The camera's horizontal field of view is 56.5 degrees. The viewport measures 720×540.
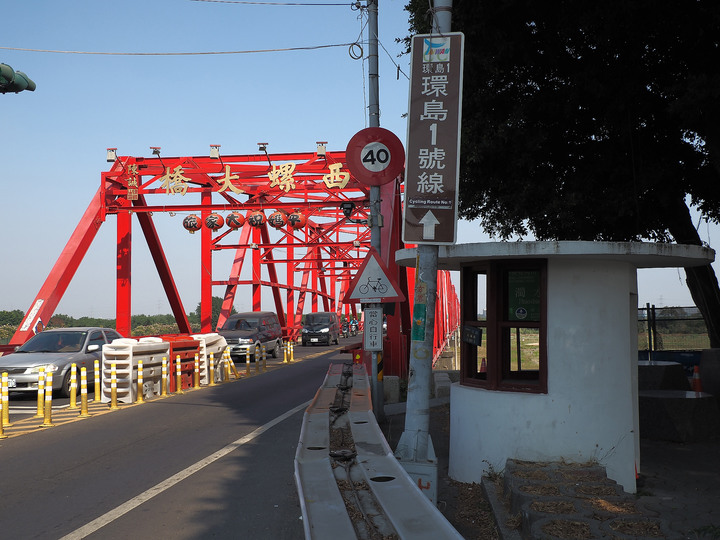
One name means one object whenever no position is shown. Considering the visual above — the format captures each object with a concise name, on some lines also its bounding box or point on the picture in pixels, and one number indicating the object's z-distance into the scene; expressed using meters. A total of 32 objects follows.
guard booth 7.25
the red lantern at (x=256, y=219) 25.17
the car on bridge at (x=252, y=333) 26.78
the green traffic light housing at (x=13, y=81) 8.05
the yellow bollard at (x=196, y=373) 17.62
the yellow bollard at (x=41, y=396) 11.79
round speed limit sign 9.27
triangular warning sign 9.44
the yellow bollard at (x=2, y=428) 10.14
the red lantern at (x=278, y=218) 25.69
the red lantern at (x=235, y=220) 25.10
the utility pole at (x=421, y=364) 5.84
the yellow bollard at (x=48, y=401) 11.28
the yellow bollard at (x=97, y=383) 14.14
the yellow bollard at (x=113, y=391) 13.55
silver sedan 14.64
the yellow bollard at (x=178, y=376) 16.53
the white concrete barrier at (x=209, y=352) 18.50
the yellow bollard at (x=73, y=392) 13.47
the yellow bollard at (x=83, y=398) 12.36
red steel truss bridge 22.49
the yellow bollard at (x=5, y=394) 10.89
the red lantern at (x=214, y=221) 24.77
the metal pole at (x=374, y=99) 11.37
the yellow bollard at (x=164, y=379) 15.60
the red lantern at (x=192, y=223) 24.88
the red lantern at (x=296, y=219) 26.36
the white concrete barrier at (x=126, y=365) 14.41
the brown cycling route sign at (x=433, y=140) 5.83
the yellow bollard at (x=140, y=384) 14.43
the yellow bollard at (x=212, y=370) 18.39
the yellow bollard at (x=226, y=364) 19.89
